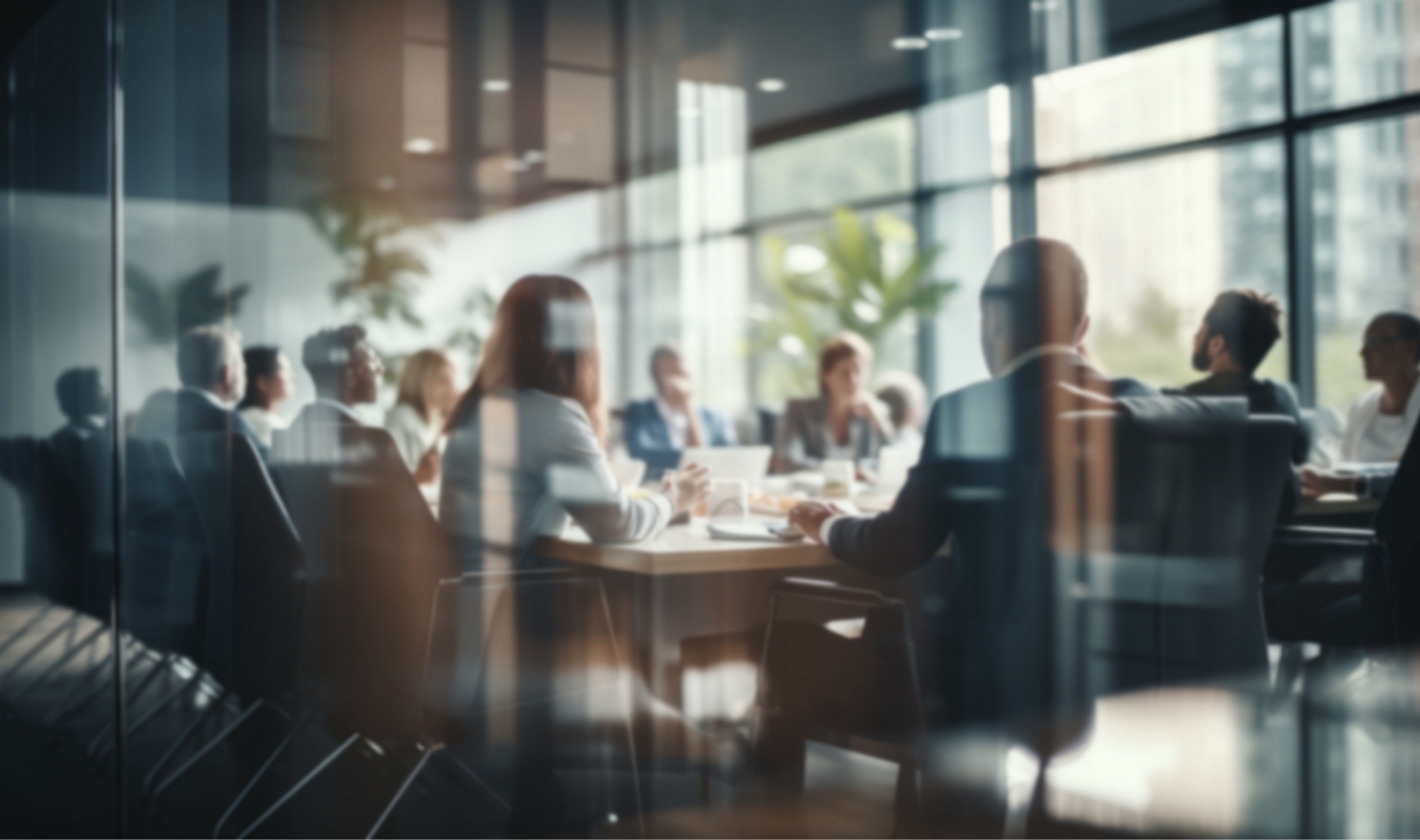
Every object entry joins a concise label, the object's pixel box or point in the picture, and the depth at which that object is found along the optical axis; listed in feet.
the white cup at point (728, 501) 7.73
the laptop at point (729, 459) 8.32
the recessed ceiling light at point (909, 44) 8.28
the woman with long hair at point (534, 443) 6.96
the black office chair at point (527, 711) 7.06
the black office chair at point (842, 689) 6.79
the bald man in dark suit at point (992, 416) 6.49
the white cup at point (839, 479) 9.45
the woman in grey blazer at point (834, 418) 13.32
